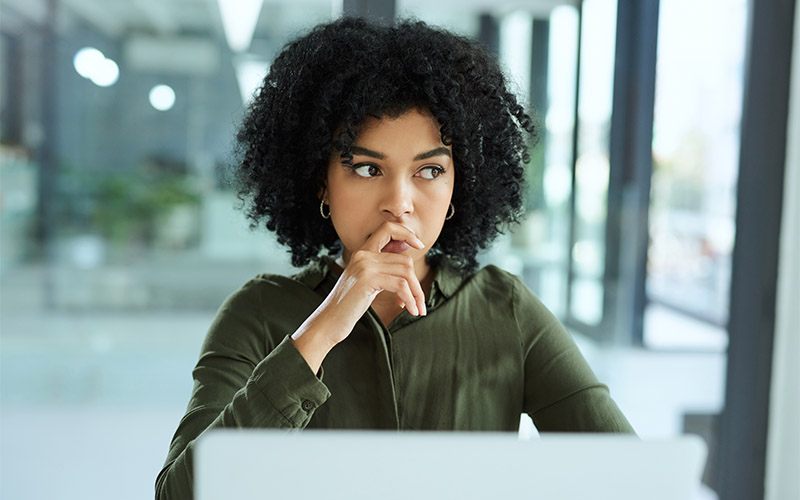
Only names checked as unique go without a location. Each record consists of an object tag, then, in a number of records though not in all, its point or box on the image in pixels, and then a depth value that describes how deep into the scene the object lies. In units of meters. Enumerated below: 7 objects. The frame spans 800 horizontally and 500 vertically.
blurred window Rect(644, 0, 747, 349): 3.23
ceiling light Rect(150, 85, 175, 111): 3.14
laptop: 0.65
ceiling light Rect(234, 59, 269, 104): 3.21
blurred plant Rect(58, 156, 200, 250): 3.16
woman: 1.14
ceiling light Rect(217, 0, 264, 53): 3.15
